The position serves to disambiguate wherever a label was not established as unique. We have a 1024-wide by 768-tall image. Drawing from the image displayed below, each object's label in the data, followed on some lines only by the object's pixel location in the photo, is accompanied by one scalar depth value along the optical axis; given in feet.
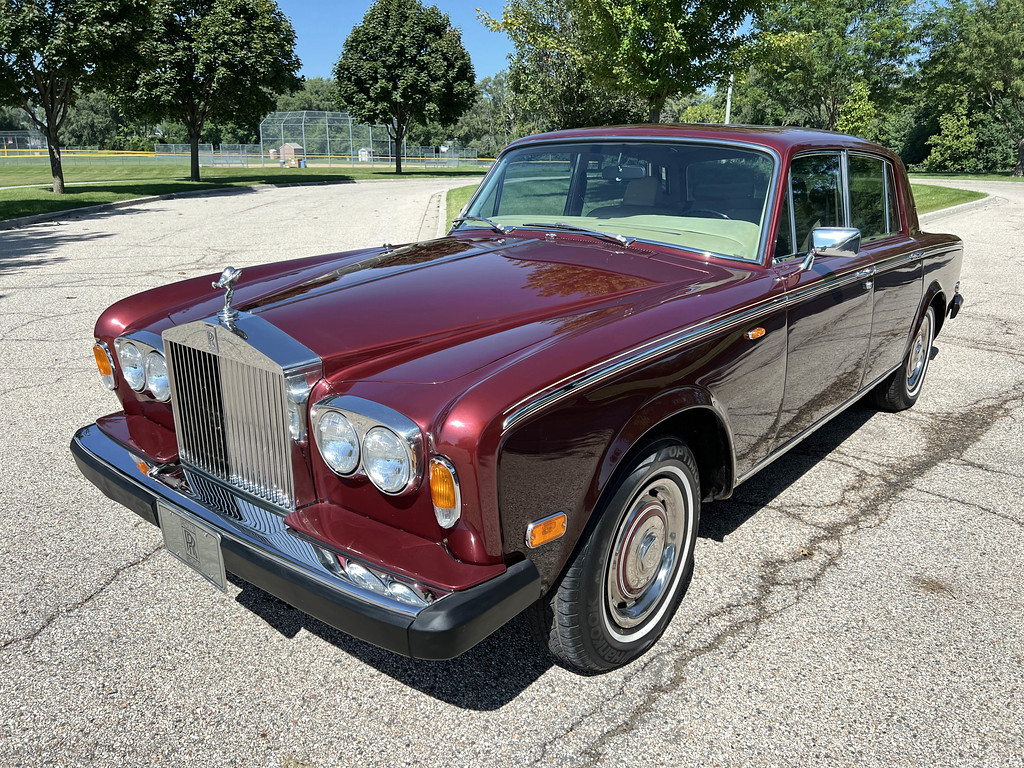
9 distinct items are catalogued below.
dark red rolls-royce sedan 6.60
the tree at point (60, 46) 53.11
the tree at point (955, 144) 135.64
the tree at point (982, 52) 123.98
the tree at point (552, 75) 68.80
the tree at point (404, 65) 123.34
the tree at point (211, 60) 83.25
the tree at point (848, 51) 119.56
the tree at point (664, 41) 47.29
